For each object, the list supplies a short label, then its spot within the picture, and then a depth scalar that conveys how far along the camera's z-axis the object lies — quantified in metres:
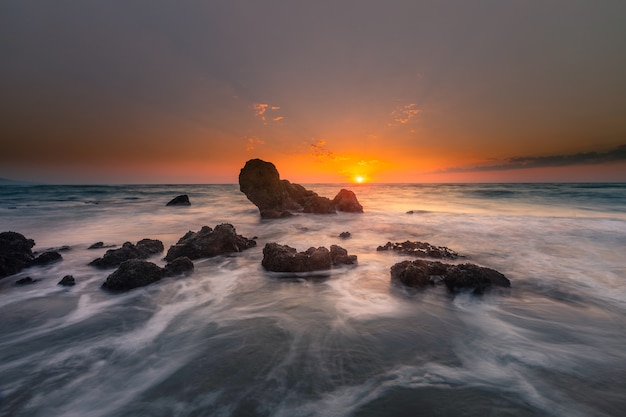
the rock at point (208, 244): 8.52
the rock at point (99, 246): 9.86
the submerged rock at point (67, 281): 6.25
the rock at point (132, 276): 6.04
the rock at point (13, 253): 6.95
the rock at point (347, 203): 21.67
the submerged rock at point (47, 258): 7.83
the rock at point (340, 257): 7.84
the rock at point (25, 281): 6.30
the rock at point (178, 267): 6.93
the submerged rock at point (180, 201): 30.62
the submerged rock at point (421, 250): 8.55
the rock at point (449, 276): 5.86
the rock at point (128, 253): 7.65
